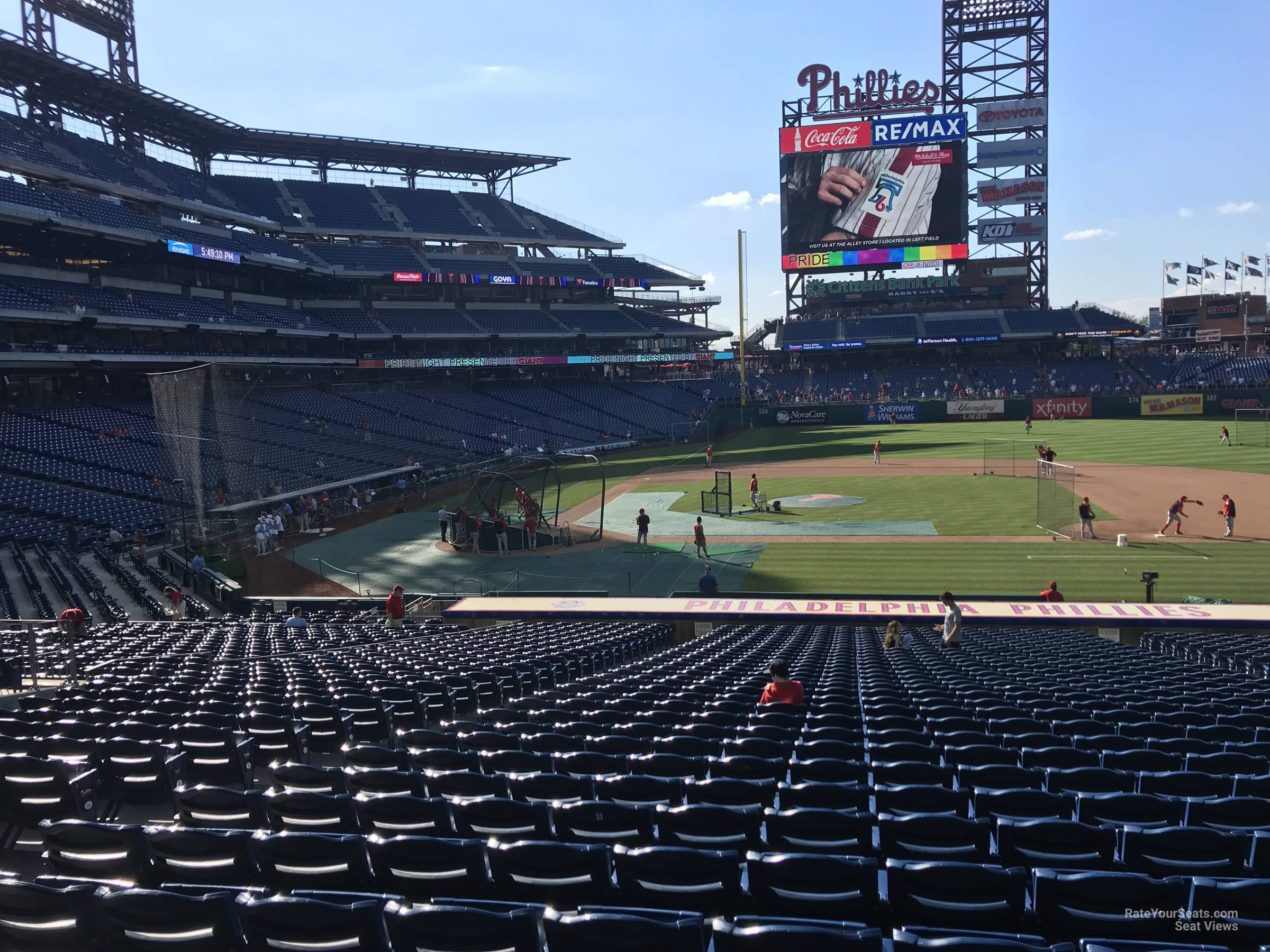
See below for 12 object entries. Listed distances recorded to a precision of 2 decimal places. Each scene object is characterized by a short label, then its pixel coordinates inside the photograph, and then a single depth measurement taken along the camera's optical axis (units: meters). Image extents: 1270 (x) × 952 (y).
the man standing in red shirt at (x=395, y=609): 20.48
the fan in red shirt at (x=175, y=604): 22.77
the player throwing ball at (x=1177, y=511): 29.00
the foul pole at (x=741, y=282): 71.44
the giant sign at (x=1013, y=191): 84.06
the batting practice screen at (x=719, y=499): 38.38
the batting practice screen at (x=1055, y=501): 31.62
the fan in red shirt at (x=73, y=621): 14.91
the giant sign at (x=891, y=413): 73.69
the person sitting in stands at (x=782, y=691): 9.52
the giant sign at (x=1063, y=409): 71.25
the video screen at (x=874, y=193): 78.25
